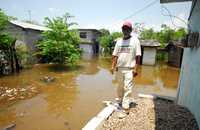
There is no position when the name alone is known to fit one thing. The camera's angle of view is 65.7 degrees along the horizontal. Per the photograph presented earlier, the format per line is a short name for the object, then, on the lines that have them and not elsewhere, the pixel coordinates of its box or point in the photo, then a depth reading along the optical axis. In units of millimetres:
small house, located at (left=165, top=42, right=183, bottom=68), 15730
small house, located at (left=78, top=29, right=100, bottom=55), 26031
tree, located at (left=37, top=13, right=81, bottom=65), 12312
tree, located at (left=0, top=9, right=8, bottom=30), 9062
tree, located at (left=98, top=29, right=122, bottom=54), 23938
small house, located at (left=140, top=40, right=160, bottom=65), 17328
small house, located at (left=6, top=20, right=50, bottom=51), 13330
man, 2977
